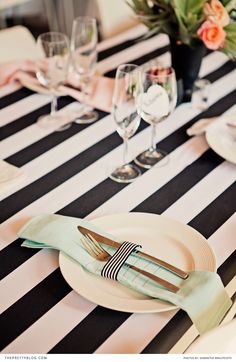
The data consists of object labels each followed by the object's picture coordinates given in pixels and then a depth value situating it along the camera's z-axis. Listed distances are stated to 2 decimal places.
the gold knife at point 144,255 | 0.81
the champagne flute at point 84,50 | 1.33
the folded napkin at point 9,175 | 1.04
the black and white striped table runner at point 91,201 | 0.74
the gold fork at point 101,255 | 0.78
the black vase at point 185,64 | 1.31
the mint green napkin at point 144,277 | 0.75
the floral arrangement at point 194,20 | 1.17
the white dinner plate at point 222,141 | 1.14
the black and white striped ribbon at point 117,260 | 0.80
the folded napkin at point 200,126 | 1.22
